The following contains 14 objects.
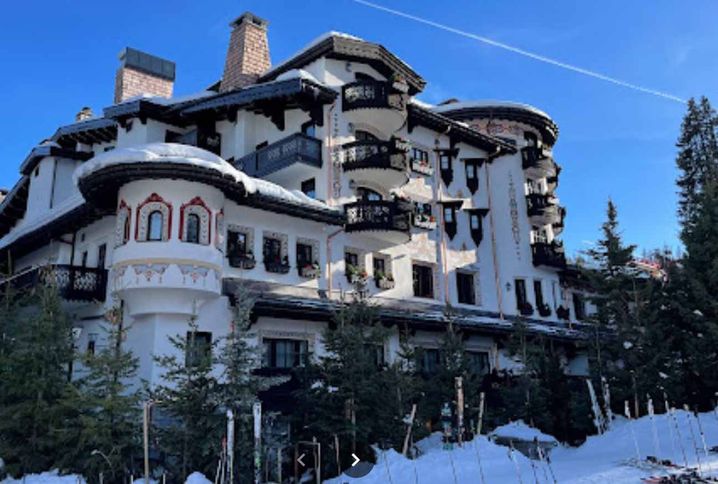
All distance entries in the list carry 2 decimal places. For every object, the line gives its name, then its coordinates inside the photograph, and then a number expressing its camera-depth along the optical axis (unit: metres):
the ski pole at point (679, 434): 17.53
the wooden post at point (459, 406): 18.91
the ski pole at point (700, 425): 15.98
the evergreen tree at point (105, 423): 15.25
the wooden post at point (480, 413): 21.17
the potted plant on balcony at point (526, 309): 34.19
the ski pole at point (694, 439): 15.69
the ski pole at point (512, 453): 15.29
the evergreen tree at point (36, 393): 16.25
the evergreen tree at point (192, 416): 15.44
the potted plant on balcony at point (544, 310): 35.38
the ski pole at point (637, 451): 17.48
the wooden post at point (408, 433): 18.22
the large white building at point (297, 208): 20.89
